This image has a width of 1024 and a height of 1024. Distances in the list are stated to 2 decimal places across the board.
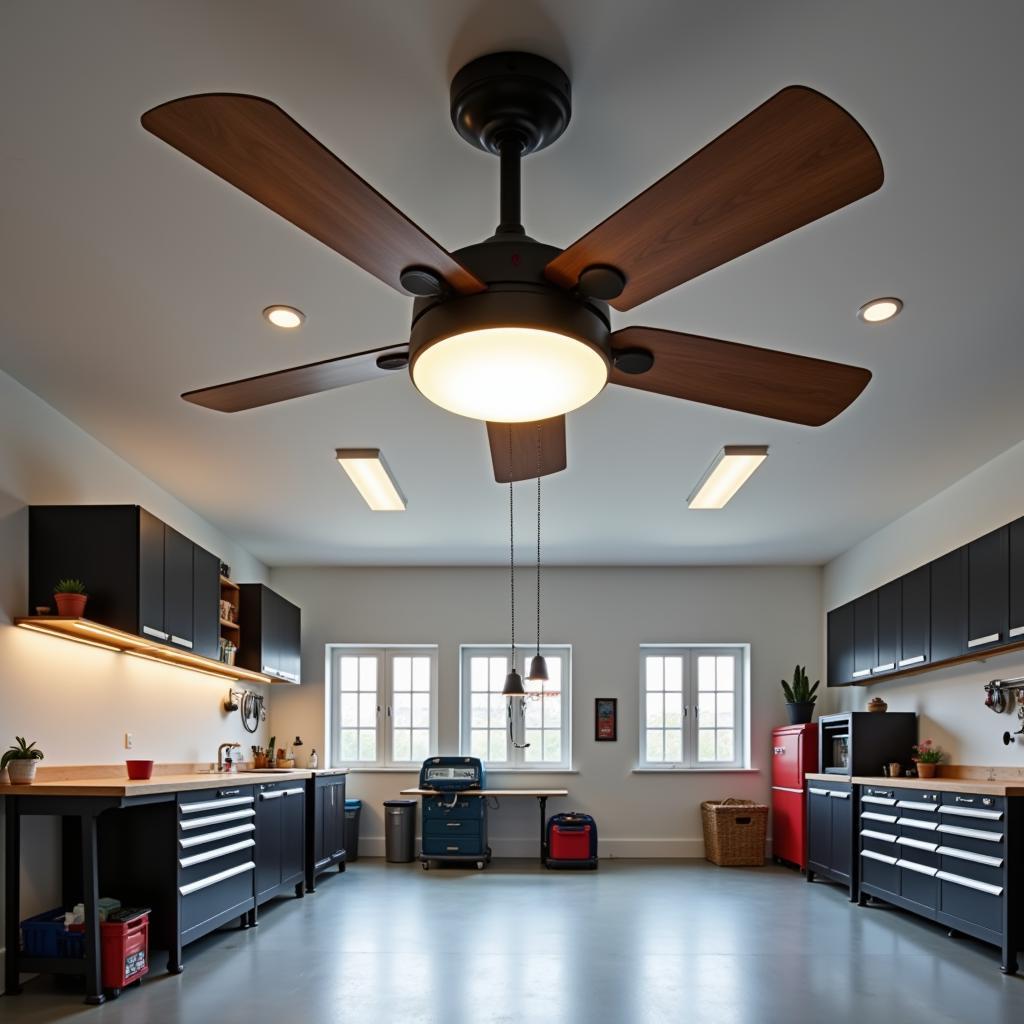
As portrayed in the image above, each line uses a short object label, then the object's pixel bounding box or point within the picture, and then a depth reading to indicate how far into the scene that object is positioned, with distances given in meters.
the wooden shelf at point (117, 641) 5.01
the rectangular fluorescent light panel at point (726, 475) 6.14
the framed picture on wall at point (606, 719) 9.91
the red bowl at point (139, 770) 5.52
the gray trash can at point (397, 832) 9.33
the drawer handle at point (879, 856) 6.64
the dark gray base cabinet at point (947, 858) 5.15
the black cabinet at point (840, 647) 8.41
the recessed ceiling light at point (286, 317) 4.21
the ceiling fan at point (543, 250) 1.83
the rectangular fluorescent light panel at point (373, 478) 6.22
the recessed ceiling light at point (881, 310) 4.11
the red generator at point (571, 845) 8.85
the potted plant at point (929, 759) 6.88
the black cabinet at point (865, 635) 7.74
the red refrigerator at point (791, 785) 8.77
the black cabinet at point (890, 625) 7.20
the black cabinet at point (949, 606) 6.09
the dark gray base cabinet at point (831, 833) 7.35
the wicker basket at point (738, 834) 9.15
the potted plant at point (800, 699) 9.38
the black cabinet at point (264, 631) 8.22
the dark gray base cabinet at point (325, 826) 7.78
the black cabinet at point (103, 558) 5.23
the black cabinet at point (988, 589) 5.52
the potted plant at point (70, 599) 5.02
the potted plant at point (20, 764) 4.71
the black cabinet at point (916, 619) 6.64
